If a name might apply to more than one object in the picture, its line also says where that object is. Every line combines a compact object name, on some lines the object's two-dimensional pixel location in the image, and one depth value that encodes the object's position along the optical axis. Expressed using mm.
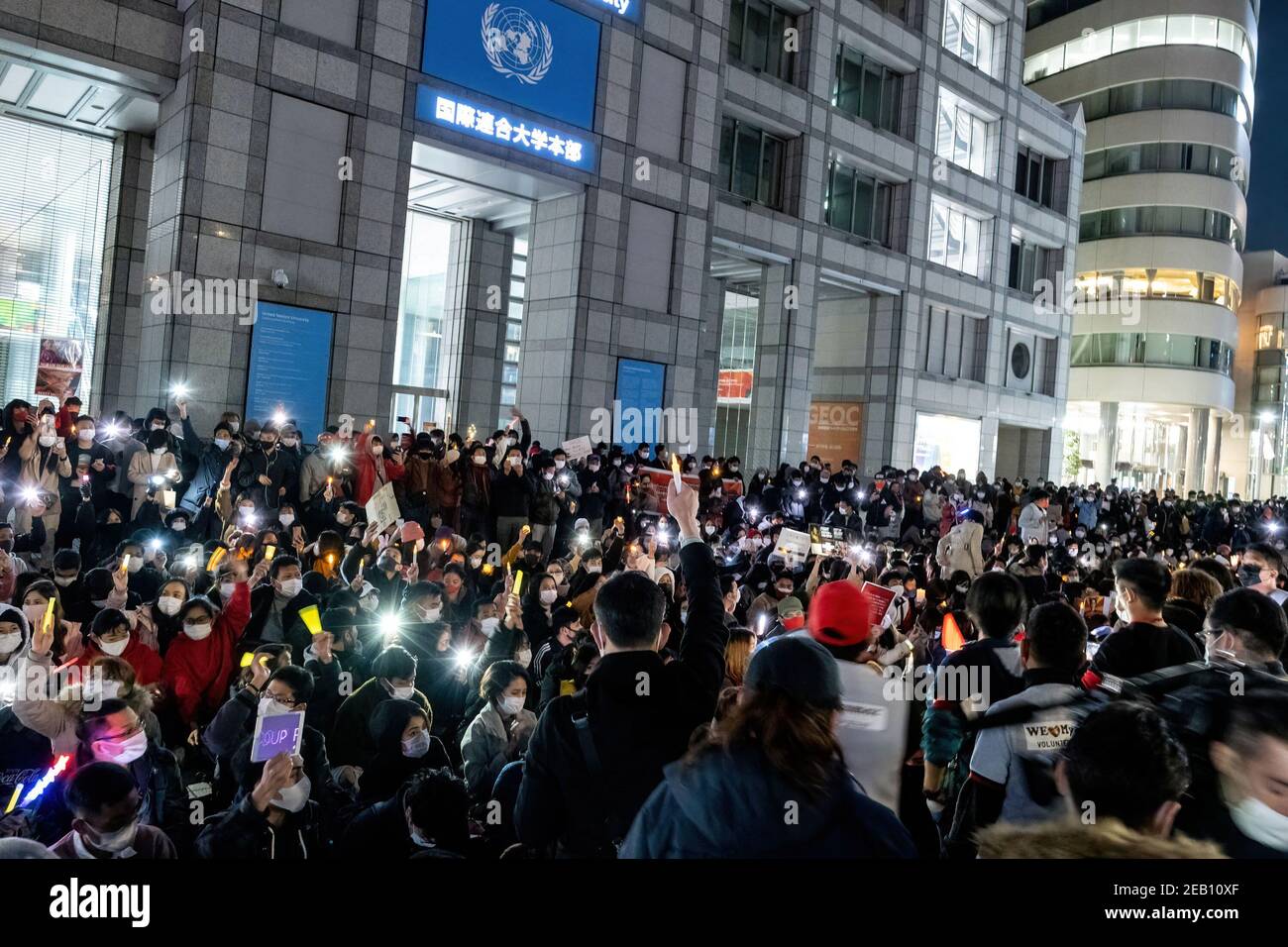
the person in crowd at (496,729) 5578
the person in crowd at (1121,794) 2500
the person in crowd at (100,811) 3520
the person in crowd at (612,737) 3090
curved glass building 43344
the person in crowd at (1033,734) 3475
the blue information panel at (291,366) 16094
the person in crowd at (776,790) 2336
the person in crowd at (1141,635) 4598
